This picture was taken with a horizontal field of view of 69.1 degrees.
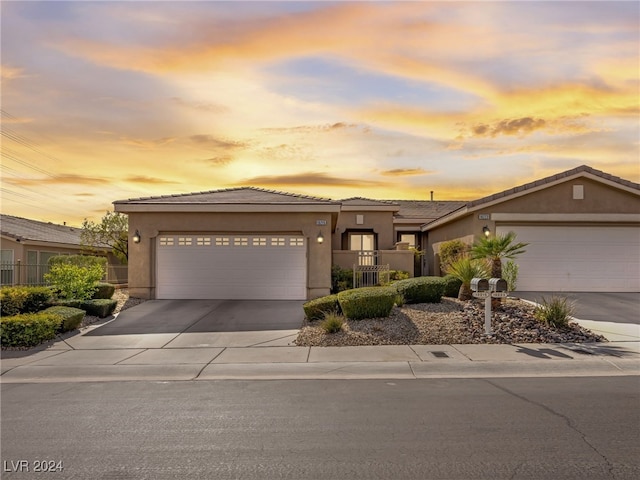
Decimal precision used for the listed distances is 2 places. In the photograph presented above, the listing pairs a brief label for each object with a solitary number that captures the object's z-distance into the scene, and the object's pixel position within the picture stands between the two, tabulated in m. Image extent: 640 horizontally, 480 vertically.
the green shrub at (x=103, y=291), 15.66
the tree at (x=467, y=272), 13.95
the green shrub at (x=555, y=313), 11.41
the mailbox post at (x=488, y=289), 11.04
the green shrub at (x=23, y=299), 12.16
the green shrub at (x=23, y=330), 10.61
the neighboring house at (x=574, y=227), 17.55
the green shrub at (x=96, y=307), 14.15
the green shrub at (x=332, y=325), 11.23
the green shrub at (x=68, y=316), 12.07
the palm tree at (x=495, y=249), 13.09
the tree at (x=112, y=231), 24.80
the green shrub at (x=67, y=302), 13.80
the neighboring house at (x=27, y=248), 22.84
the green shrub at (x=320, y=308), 12.80
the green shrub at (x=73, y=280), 14.12
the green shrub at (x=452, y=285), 14.69
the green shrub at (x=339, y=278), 18.78
